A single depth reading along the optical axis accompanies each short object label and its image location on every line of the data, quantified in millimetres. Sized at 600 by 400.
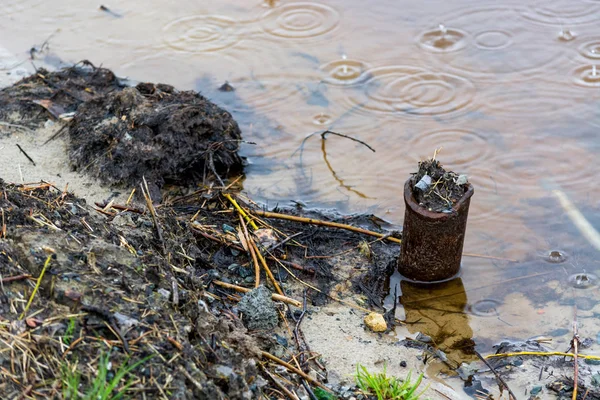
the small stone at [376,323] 8477
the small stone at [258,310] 7789
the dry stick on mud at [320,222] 10070
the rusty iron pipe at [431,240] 8523
